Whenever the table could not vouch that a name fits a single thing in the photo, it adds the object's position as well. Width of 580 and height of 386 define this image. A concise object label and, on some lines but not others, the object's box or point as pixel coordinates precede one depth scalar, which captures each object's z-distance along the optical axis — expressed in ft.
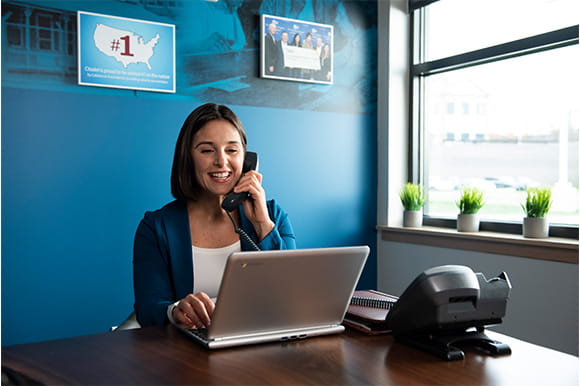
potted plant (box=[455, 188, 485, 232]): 10.42
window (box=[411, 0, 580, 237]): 9.40
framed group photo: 10.78
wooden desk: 3.48
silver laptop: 3.90
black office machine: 3.95
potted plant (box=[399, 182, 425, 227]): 11.69
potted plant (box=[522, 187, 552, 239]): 9.12
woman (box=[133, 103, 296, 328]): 5.82
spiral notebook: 4.59
